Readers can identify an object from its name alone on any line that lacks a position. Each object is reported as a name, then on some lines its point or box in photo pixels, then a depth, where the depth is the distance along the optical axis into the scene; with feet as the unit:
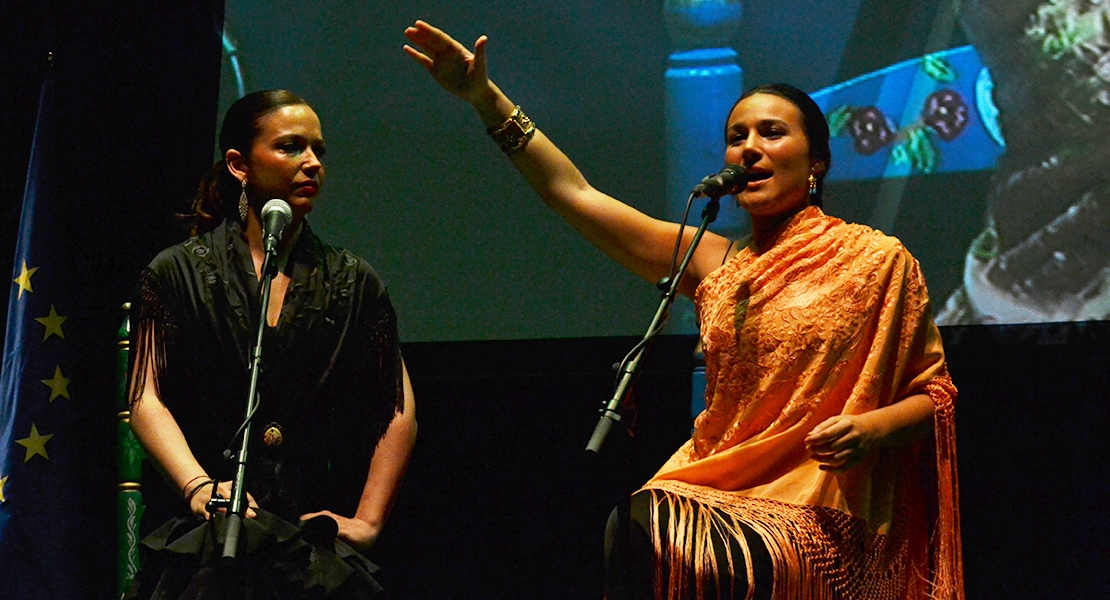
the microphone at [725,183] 15.34
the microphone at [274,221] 14.75
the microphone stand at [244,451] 13.14
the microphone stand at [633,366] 13.21
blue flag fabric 23.32
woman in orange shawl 14.37
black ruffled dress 16.05
